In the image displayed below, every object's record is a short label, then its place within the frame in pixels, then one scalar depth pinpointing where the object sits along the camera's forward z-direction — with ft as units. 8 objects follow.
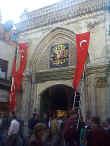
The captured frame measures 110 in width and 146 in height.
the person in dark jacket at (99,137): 14.94
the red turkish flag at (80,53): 32.76
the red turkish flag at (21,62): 39.52
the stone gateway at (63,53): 33.01
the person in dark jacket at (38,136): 11.47
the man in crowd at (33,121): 29.53
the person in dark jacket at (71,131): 21.99
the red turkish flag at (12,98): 38.09
